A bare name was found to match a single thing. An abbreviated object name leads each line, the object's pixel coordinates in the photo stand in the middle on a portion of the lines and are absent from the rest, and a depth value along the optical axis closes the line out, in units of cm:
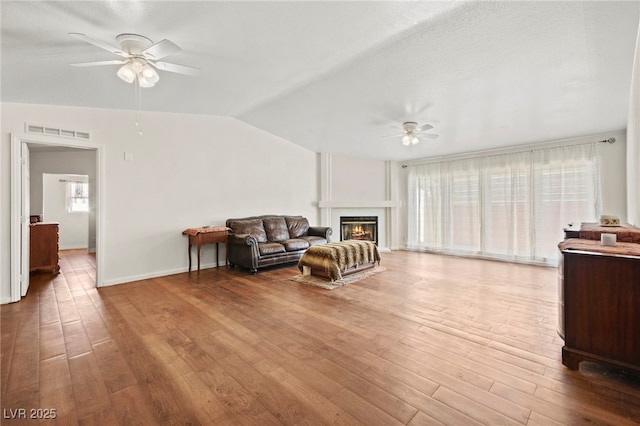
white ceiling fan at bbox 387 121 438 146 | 441
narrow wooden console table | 453
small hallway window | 803
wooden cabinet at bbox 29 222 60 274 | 455
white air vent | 341
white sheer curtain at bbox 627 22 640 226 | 247
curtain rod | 494
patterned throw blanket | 408
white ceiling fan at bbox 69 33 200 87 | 228
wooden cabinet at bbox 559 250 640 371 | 171
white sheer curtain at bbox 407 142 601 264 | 486
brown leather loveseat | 466
